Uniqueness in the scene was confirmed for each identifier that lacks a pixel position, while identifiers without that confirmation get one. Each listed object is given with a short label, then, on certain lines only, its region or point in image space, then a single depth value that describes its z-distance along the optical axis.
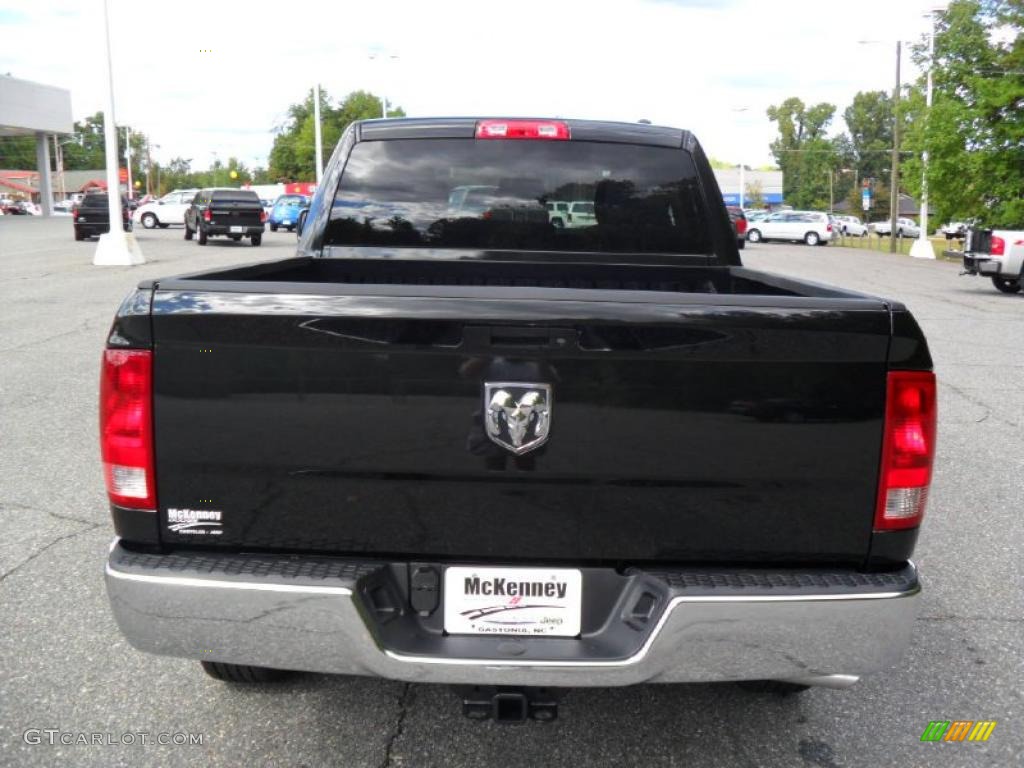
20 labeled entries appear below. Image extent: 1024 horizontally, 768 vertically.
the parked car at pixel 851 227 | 74.06
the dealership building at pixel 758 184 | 115.19
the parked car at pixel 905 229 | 78.47
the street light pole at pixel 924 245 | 36.90
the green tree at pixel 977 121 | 25.98
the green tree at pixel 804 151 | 123.56
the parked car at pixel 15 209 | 83.44
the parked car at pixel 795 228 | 49.34
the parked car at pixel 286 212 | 45.28
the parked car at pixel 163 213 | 45.75
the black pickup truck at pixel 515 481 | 2.49
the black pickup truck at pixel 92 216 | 33.06
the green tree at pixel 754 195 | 117.54
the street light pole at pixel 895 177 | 41.62
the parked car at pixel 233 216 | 30.77
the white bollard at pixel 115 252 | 23.16
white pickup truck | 19.92
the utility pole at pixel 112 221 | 23.14
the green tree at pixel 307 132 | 95.94
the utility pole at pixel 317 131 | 45.09
